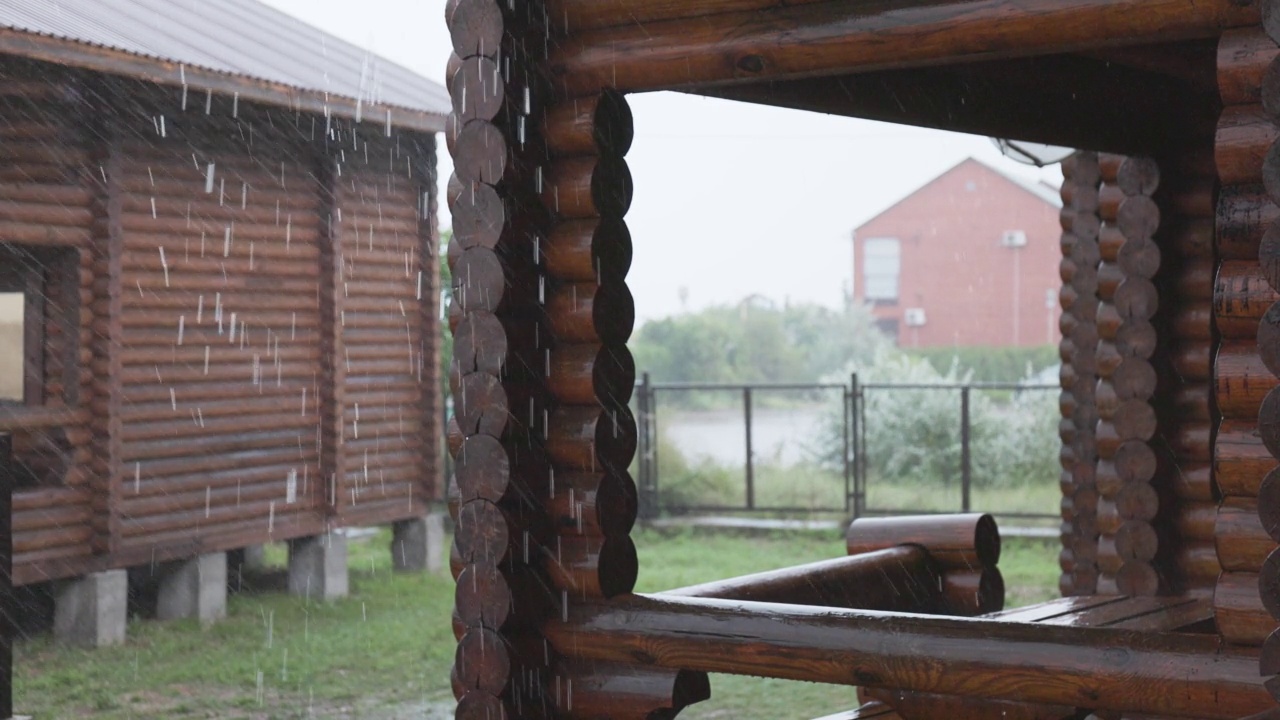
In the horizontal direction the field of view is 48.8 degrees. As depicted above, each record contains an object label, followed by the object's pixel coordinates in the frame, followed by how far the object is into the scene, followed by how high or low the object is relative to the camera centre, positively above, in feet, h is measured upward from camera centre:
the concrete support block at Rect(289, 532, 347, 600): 34.37 -4.43
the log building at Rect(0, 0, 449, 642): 28.35 +2.37
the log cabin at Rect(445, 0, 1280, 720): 10.15 +0.14
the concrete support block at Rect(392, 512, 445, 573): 37.76 -4.30
